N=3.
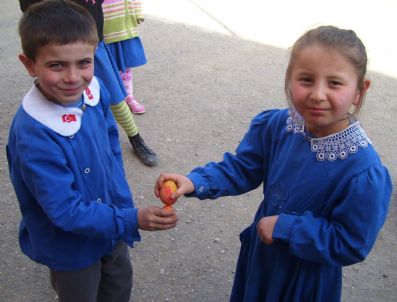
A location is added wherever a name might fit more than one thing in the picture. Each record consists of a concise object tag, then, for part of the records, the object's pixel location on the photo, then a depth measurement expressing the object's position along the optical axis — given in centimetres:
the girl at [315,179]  142
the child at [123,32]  340
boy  157
